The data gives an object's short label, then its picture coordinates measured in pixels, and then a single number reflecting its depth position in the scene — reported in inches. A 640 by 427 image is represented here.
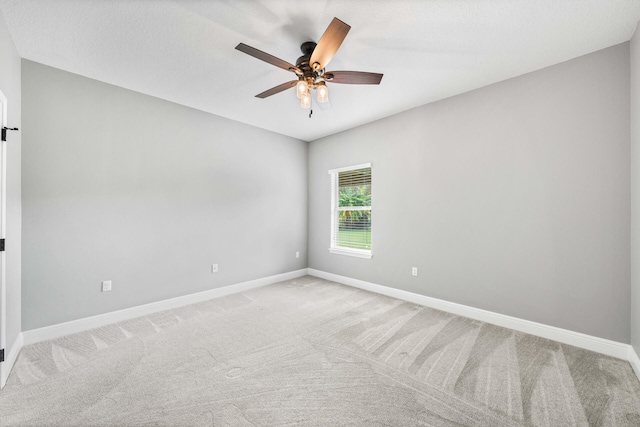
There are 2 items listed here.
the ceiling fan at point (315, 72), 73.2
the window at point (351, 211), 173.0
